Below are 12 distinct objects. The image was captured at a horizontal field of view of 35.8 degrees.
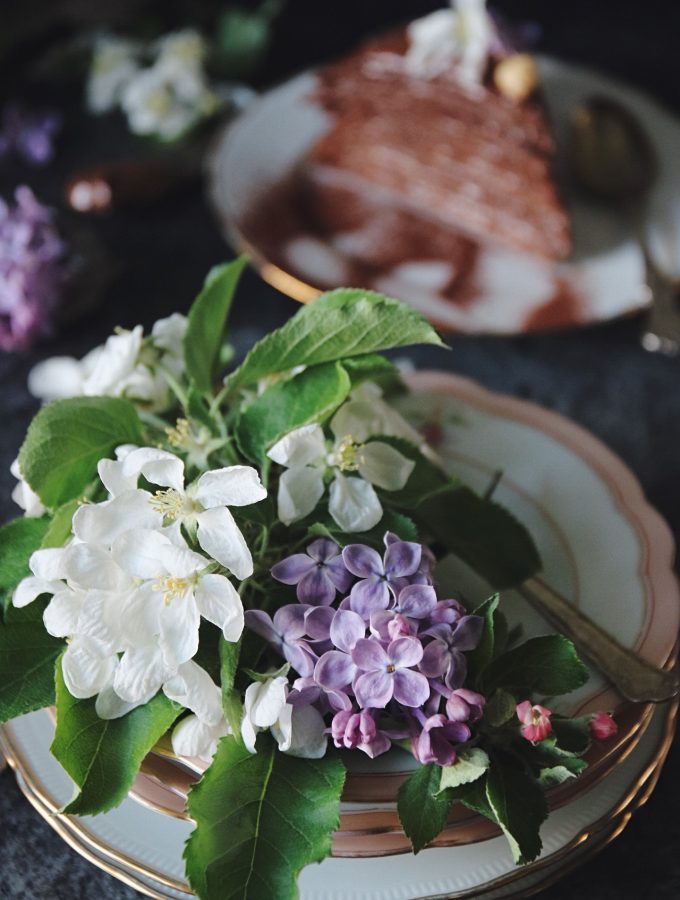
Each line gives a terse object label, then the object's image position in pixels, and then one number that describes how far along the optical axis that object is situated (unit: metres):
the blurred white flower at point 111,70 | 1.10
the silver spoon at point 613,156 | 0.99
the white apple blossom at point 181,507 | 0.43
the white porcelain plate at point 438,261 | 0.87
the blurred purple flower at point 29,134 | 1.05
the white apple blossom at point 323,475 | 0.48
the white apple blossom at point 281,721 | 0.44
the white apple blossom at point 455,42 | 0.98
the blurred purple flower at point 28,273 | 0.84
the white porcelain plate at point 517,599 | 0.49
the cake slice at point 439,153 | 0.97
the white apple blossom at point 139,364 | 0.55
